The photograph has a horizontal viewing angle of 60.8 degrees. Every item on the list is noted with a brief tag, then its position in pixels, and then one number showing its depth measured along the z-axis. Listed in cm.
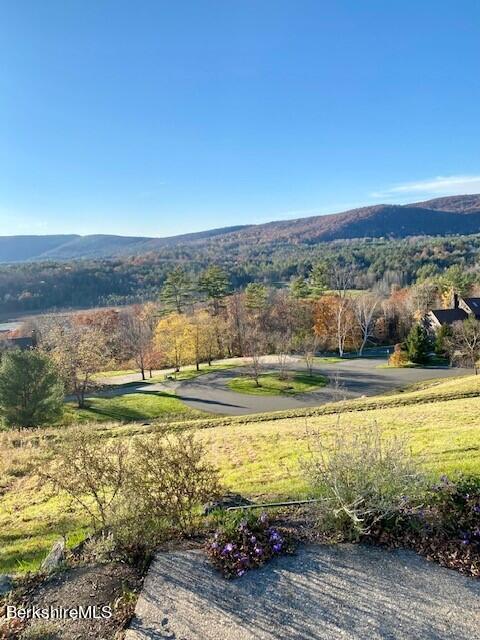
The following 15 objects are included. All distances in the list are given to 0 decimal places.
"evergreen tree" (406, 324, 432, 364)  3769
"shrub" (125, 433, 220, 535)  529
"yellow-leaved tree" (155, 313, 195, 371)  3822
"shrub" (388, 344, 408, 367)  3741
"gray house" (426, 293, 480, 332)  4544
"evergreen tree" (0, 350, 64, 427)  2083
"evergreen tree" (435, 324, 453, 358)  3899
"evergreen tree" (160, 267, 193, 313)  5344
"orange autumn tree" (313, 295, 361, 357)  4694
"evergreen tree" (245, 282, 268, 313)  5088
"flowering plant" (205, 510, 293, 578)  470
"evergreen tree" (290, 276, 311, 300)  5469
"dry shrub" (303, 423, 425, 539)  478
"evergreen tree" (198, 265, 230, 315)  5109
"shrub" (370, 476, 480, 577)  470
